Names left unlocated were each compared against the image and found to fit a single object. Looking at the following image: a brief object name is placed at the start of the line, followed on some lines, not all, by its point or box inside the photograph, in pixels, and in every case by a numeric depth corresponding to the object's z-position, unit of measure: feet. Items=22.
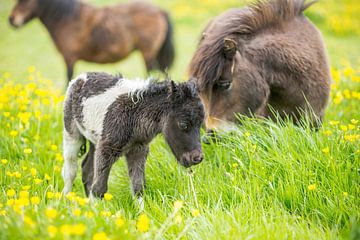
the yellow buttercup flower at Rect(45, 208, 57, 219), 14.96
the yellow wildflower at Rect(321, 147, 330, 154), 22.58
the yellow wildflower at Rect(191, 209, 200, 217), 18.83
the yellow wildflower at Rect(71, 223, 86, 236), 13.50
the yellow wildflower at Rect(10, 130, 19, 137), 28.93
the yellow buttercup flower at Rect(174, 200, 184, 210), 18.33
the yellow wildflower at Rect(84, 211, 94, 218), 16.71
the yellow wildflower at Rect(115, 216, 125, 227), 16.46
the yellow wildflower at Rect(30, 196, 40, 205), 17.38
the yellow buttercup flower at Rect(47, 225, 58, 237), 14.41
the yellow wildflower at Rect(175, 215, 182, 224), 18.45
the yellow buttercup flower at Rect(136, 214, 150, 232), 16.86
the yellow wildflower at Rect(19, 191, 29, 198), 16.57
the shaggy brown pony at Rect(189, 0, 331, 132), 27.30
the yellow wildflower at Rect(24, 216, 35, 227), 14.82
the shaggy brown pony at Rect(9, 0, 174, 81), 58.65
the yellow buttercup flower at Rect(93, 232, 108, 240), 14.43
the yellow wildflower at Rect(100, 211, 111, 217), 18.40
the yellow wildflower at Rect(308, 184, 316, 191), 20.78
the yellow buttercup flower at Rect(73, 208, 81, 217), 16.55
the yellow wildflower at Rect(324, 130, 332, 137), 24.80
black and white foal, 22.12
